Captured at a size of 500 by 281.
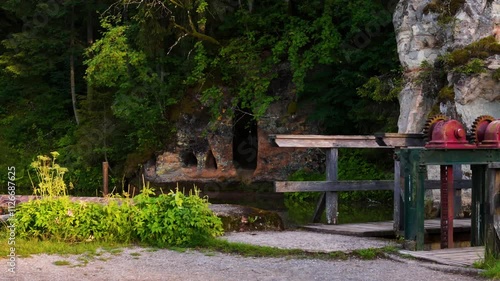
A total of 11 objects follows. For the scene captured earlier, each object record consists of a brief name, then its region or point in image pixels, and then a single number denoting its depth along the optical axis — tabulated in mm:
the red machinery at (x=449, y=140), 11109
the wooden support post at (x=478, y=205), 11578
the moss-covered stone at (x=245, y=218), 13516
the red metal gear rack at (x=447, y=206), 11586
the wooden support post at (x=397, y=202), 13344
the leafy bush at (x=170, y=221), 11492
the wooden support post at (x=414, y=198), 10984
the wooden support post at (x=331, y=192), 15242
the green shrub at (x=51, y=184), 12094
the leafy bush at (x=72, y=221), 11539
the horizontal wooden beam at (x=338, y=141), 13913
